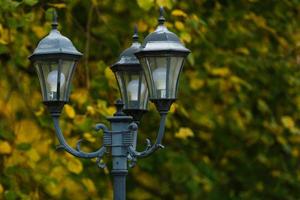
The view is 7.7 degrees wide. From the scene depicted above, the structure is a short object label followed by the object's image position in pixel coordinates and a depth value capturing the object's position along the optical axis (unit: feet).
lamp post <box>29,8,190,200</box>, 33.60
